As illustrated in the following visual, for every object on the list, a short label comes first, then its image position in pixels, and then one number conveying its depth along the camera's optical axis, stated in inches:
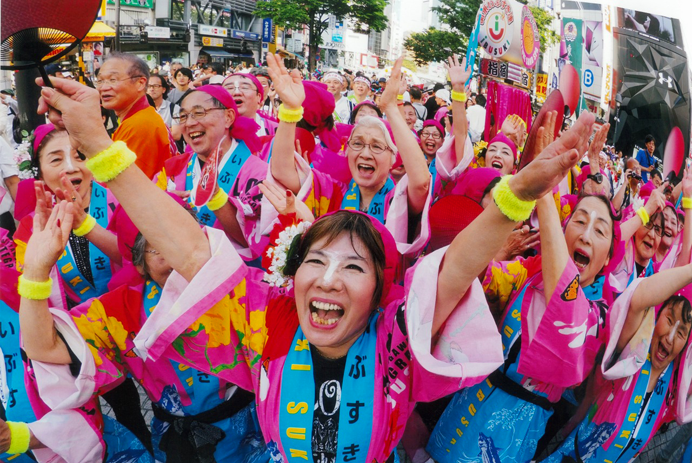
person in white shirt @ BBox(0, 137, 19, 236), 116.2
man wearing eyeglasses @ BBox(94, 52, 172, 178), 120.0
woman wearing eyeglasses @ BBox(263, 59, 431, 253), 90.5
